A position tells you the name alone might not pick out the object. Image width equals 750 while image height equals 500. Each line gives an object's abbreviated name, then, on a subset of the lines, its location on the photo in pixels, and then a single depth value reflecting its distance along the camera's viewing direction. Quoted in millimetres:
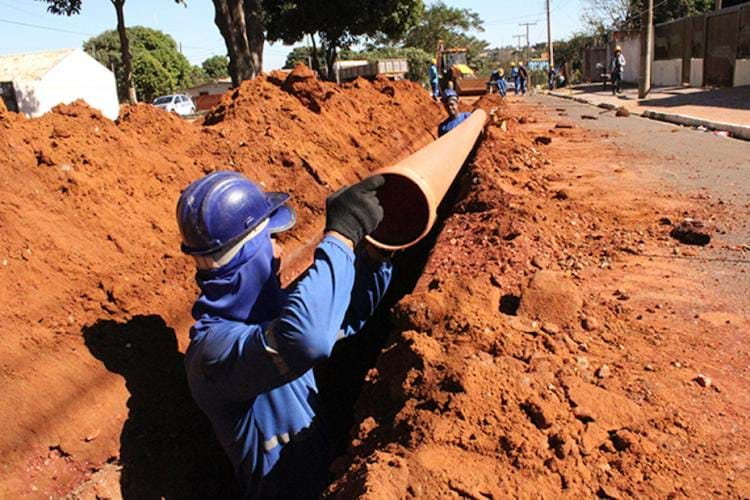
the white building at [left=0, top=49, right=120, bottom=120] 39062
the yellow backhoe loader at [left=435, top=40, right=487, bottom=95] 33781
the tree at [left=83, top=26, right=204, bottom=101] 53031
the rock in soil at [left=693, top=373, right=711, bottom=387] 2578
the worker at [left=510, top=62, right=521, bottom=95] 38334
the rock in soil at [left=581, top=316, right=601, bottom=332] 3066
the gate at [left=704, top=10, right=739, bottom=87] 22500
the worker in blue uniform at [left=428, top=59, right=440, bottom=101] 29867
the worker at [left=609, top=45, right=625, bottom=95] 26031
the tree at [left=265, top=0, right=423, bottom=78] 24141
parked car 33312
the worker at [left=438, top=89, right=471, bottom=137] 7407
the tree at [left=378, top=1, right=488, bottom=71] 80125
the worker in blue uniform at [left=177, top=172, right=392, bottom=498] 2062
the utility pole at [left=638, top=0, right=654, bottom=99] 21219
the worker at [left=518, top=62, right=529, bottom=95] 37562
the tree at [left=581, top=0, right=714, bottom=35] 40844
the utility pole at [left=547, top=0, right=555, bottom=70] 45438
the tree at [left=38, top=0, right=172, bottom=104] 22172
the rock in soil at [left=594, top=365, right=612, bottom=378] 2615
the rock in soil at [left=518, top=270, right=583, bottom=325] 3111
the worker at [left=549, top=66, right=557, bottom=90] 40625
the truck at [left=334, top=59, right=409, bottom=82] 41375
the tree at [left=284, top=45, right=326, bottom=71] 79625
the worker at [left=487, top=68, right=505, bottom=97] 30375
